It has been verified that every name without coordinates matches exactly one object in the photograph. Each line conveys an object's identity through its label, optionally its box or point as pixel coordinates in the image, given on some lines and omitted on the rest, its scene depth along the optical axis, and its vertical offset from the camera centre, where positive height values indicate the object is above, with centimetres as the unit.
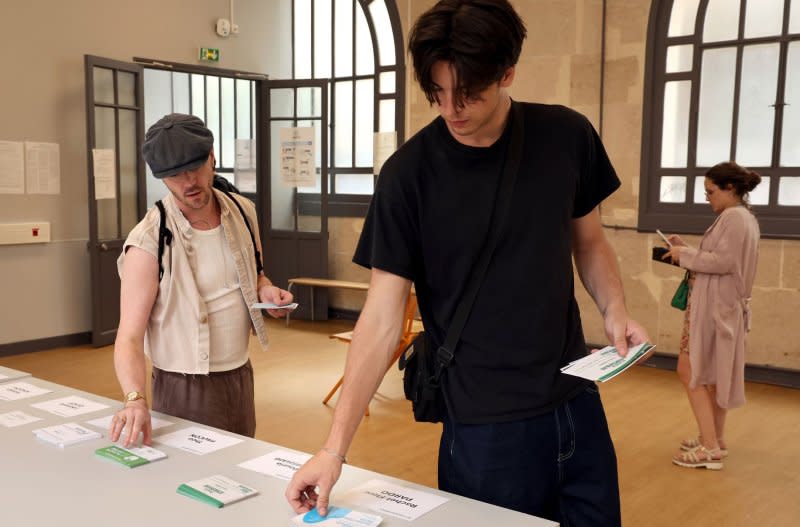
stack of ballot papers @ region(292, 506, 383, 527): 151 -62
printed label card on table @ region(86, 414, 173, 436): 216 -63
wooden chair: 523 -90
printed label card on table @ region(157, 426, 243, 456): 198 -63
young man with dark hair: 169 -21
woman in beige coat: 417 -55
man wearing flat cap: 220 -30
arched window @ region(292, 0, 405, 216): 824 +131
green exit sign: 795 +139
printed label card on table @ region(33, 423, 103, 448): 200 -62
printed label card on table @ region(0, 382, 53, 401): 246 -63
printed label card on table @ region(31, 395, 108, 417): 229 -63
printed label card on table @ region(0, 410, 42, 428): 217 -63
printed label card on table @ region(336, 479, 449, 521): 159 -62
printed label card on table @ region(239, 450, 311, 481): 181 -63
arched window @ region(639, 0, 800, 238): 584 +73
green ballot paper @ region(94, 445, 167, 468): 184 -62
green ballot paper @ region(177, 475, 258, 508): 163 -62
